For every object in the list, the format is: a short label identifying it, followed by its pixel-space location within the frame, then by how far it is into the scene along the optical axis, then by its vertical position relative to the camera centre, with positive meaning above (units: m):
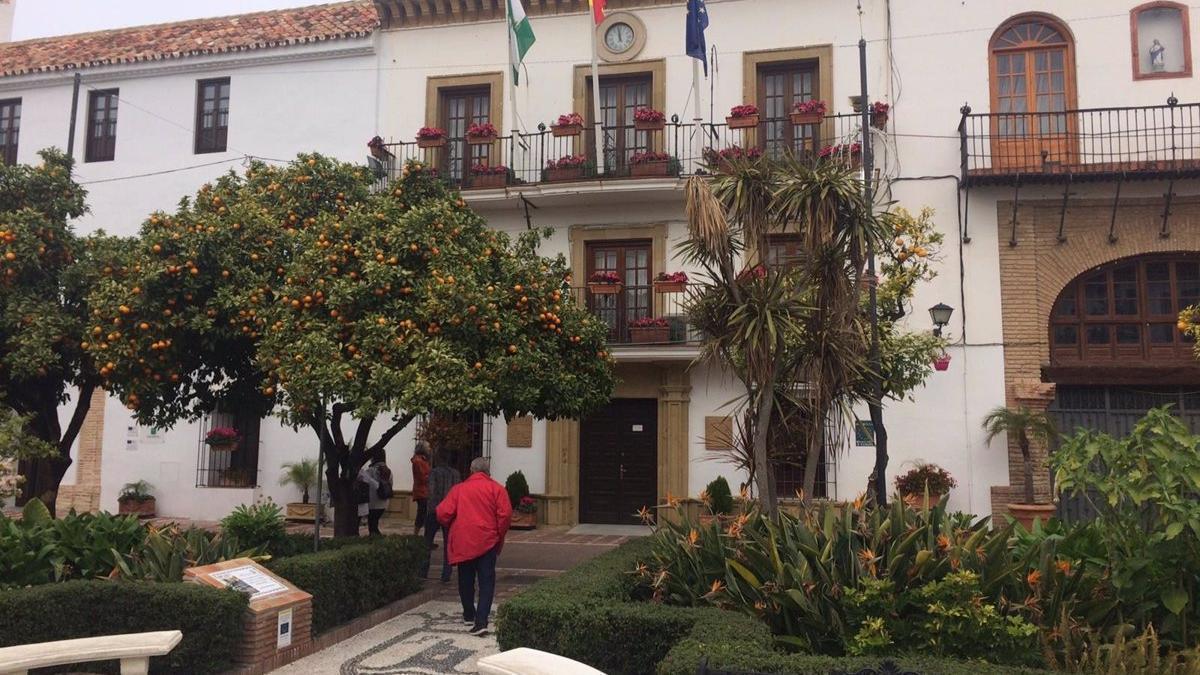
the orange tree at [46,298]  9.59 +1.46
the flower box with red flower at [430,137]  15.84 +5.17
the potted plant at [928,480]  13.71 -0.68
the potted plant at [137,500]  16.81 -1.29
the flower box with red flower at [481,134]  15.63 +5.16
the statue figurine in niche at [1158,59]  14.04 +5.87
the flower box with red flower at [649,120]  14.88 +5.17
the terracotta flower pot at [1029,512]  12.85 -1.06
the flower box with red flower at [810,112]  14.45 +5.15
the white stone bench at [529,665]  4.55 -1.18
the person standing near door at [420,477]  12.77 -0.62
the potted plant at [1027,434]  12.94 +0.05
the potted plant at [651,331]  14.77 +1.69
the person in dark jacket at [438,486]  10.88 -0.63
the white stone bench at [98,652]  5.19 -1.29
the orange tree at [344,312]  8.55 +1.20
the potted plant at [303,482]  16.14 -0.90
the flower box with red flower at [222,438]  16.59 -0.12
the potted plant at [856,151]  13.30 +4.37
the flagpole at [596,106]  14.59 +5.33
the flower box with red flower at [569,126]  15.37 +5.21
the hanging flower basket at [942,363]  13.50 +1.10
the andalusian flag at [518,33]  14.45 +6.38
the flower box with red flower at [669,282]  13.67 +2.33
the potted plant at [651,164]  15.02 +4.47
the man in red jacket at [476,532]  7.95 -0.87
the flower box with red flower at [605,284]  14.48 +2.41
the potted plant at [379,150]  16.22 +5.06
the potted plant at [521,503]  15.31 -1.17
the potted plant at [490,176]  15.64 +4.45
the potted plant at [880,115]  14.30 +5.10
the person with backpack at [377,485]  12.34 -0.72
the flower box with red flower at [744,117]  14.59 +5.11
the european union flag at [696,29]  13.79 +6.17
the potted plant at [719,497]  14.06 -0.97
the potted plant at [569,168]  15.34 +4.51
